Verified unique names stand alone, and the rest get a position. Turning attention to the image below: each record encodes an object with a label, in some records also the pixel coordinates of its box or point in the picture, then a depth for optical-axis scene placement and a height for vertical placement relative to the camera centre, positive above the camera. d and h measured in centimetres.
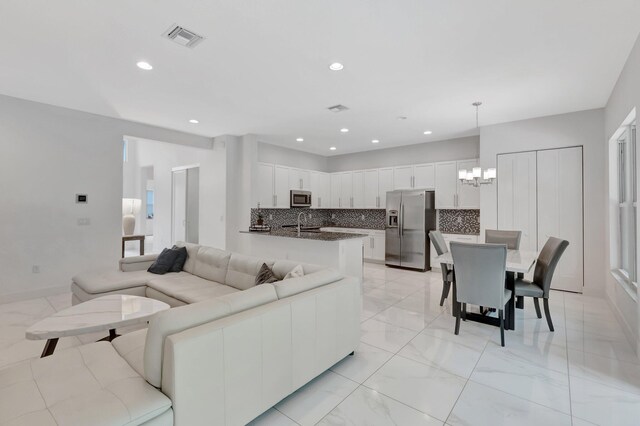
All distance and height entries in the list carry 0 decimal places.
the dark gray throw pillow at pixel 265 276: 281 -58
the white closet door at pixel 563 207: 455 +14
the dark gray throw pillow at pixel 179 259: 398 -59
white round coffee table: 209 -79
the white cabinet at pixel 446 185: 613 +65
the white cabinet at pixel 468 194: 583 +43
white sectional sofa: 132 -82
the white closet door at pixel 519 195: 488 +34
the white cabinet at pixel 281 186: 680 +67
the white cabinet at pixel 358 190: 755 +66
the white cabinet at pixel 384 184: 706 +75
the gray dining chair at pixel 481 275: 288 -59
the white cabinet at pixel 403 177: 675 +88
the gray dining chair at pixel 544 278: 311 -68
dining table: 303 -71
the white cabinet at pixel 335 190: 801 +69
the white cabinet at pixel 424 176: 643 +87
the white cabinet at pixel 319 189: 780 +70
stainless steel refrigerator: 621 -24
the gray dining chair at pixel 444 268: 377 -66
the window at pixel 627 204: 321 +14
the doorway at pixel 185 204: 696 +27
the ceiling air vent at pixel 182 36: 253 +157
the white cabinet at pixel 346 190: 775 +68
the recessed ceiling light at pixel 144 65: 311 +157
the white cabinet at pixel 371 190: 727 +63
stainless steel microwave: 709 +42
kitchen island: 446 -52
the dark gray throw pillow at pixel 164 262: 390 -62
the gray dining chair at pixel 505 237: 438 -32
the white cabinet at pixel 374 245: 704 -68
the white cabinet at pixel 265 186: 639 +63
